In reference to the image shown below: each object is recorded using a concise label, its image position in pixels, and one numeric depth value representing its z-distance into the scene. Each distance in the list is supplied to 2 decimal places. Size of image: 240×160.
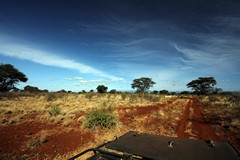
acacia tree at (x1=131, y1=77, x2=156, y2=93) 66.99
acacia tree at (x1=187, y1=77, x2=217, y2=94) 62.38
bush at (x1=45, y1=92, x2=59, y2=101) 27.17
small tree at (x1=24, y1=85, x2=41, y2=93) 61.78
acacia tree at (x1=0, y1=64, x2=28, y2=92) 36.10
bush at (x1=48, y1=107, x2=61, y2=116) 12.07
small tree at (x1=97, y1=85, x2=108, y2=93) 63.94
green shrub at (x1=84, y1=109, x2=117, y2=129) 8.68
